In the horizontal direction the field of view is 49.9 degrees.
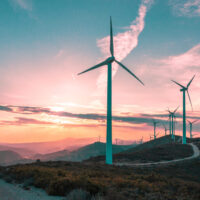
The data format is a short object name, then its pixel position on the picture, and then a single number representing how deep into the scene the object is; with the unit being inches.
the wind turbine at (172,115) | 5798.2
